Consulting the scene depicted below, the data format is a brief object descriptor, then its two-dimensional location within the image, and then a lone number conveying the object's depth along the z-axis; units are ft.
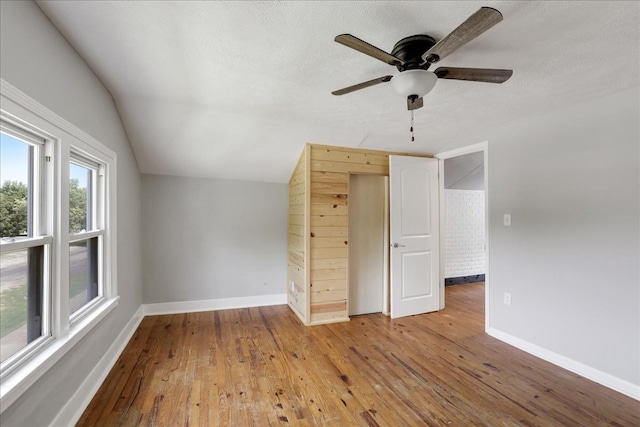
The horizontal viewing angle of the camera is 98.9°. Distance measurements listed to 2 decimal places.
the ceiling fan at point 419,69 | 4.45
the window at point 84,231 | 6.28
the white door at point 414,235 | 11.10
